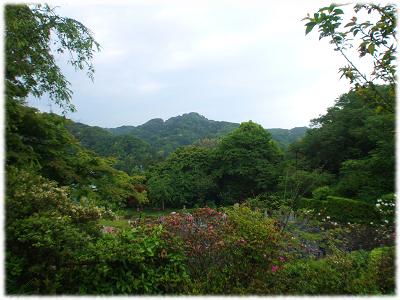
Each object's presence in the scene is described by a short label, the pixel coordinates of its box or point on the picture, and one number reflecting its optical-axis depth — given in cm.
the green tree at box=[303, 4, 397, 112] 355
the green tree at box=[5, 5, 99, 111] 607
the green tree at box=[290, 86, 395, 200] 1831
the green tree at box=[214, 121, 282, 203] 3204
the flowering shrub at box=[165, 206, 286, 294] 504
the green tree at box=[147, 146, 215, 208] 3562
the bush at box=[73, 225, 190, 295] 463
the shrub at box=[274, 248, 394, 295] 470
